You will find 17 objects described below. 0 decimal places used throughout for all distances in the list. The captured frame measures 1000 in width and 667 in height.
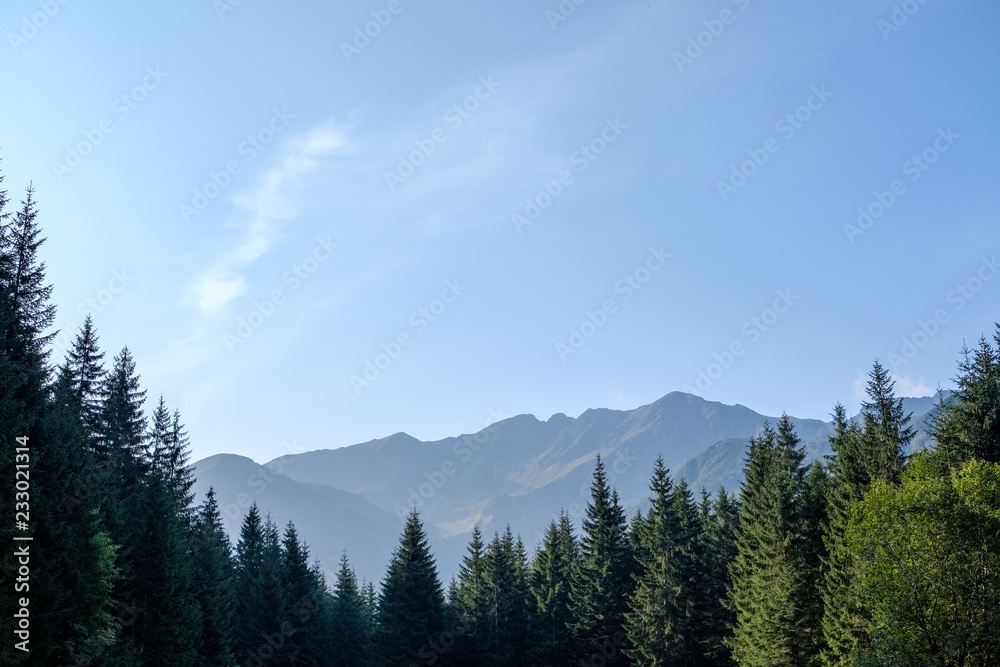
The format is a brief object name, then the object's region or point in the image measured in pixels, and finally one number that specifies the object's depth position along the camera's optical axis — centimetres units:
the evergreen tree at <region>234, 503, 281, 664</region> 5391
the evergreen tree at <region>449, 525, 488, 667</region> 6091
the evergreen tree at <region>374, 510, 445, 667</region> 5825
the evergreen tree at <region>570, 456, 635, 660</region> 5938
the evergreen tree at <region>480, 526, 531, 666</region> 6169
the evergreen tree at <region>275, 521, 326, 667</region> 5499
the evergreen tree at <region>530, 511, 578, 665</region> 6097
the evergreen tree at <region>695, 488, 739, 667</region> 5434
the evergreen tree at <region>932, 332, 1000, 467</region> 3622
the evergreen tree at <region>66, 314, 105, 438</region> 3866
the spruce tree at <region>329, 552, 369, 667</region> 7162
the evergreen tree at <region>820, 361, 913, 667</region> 3800
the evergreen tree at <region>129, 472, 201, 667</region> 3681
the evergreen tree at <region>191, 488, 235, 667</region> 4441
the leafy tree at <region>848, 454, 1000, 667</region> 2898
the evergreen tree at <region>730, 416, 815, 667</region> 4319
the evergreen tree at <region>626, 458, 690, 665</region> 5359
